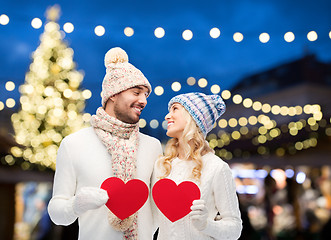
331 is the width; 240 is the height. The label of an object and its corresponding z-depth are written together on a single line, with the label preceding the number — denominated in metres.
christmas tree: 7.43
